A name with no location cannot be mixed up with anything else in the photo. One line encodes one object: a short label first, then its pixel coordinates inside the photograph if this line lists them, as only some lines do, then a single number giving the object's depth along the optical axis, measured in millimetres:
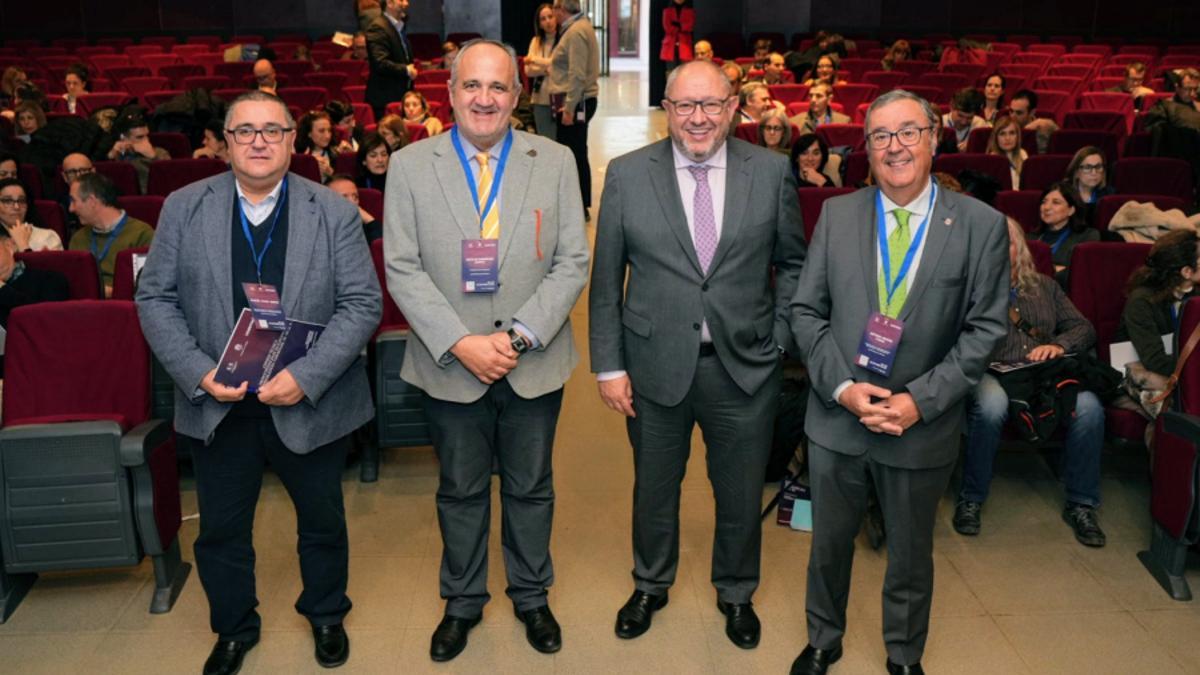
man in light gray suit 2527
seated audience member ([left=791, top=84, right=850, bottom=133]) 7871
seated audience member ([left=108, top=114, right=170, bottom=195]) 6262
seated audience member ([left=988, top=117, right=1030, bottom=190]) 6422
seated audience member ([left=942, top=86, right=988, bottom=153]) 7242
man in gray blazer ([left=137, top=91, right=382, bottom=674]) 2477
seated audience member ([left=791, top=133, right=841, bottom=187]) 5953
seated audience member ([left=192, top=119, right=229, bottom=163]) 6691
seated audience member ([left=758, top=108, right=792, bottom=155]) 6508
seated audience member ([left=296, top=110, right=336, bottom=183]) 6586
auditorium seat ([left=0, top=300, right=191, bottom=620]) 2926
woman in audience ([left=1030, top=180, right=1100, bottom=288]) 4570
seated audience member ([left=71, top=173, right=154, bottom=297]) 4453
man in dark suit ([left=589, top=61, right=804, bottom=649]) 2588
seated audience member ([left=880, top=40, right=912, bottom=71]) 12227
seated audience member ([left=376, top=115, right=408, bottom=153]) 6395
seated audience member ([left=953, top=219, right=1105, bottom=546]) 3551
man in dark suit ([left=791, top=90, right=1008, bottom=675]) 2389
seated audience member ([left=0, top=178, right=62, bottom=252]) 4680
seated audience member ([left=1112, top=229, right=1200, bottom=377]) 3566
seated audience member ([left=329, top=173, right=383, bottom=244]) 4875
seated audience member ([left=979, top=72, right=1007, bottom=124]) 8258
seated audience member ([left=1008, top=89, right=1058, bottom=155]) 7802
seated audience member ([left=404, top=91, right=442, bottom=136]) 7734
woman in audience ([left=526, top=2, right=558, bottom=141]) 7352
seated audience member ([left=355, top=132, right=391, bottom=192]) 5898
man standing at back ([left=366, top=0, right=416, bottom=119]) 7559
